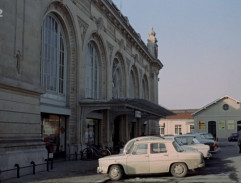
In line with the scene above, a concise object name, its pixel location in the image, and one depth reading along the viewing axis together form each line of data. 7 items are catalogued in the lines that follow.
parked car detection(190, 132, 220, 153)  21.86
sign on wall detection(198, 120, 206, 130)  62.50
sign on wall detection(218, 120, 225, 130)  62.03
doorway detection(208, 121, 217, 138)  62.53
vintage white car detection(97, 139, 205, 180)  13.46
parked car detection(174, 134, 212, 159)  18.64
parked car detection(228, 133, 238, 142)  56.27
